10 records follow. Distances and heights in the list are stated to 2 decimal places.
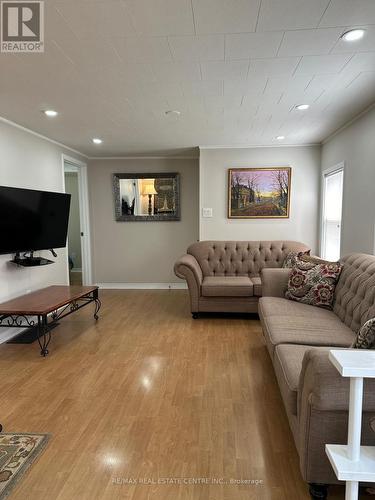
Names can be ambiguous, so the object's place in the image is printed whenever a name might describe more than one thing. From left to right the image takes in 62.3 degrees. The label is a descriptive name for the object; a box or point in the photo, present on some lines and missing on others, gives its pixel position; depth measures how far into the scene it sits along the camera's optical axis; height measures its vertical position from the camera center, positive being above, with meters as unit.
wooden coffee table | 2.87 -0.90
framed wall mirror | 5.40 +0.30
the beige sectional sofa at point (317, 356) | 1.23 -0.81
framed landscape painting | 4.73 +0.34
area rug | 1.51 -1.29
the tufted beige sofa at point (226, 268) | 3.88 -0.74
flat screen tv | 3.10 -0.06
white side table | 1.08 -0.80
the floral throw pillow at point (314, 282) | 2.72 -0.62
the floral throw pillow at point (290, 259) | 3.68 -0.56
